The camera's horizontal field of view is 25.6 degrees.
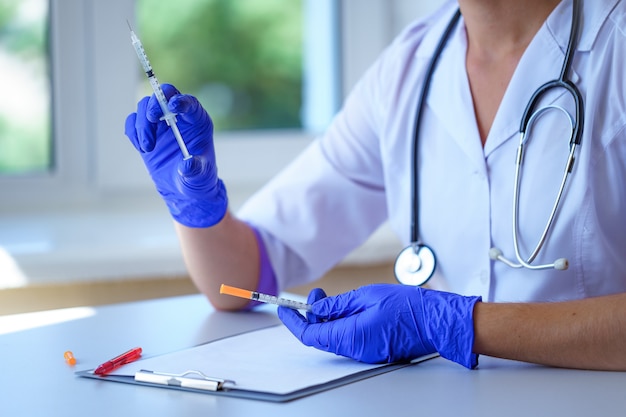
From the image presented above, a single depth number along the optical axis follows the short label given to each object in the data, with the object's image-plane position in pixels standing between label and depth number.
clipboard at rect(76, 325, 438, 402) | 1.24
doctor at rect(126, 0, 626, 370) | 1.33
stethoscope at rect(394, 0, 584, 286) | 1.47
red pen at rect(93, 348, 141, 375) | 1.31
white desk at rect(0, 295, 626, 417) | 1.19
